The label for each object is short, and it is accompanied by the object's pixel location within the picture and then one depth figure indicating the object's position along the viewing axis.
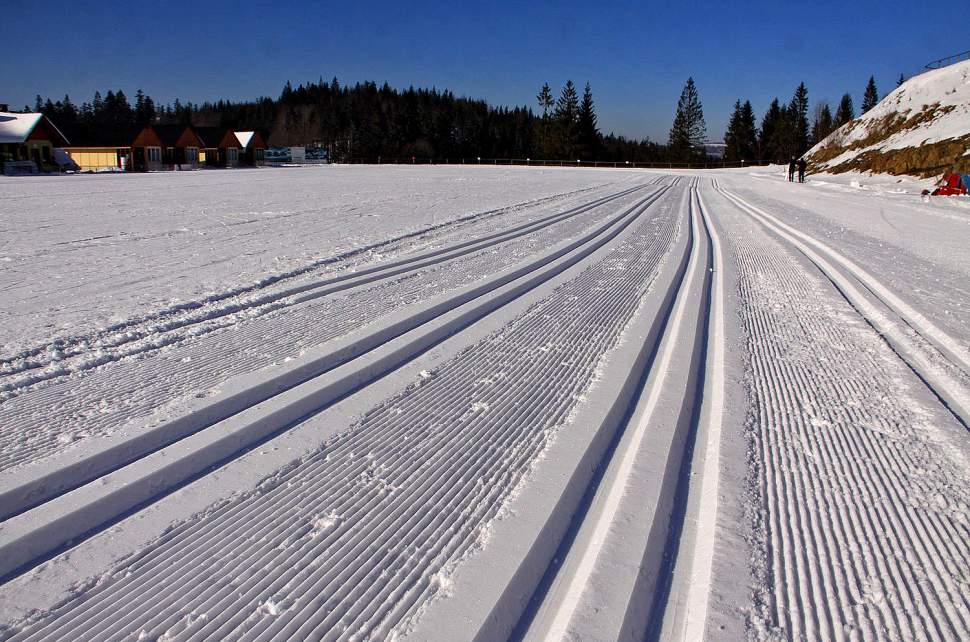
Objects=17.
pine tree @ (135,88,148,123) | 139.38
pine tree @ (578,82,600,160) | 93.69
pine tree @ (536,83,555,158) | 95.06
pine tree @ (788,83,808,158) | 93.62
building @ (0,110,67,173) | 42.16
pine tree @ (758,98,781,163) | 98.94
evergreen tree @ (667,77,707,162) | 96.44
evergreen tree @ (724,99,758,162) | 96.88
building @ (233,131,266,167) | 65.12
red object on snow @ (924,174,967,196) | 19.14
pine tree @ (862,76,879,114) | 129.50
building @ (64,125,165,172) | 51.94
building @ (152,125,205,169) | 54.72
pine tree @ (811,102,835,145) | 107.12
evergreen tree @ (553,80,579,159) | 92.88
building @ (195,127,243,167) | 60.09
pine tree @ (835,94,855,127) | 114.44
